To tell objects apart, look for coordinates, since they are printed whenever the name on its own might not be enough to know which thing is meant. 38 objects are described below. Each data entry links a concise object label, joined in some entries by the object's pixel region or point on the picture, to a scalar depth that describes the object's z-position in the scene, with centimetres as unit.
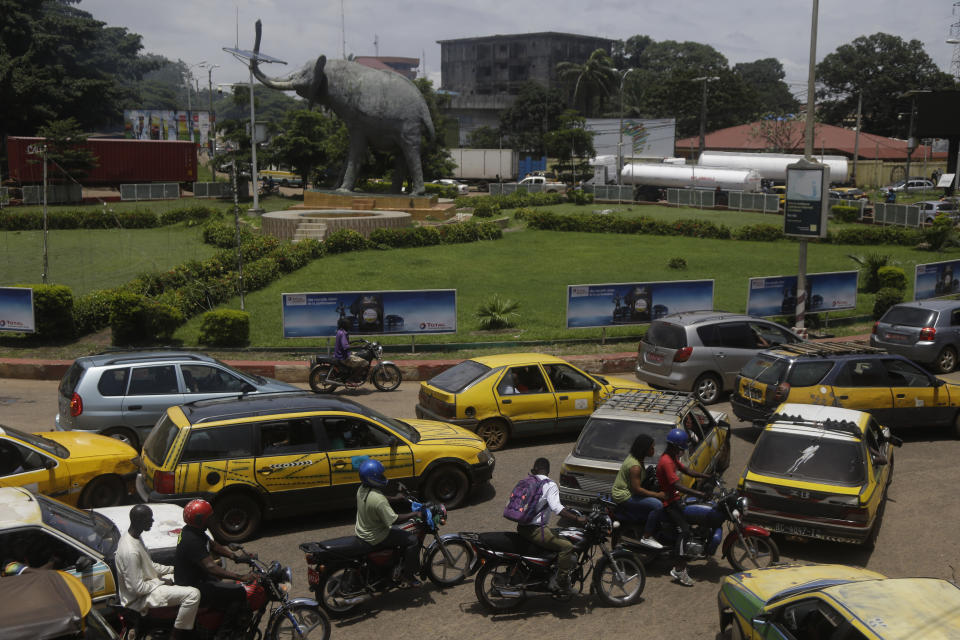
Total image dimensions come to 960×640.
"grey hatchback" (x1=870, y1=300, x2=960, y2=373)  1809
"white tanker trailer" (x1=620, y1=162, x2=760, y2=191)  5531
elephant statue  3594
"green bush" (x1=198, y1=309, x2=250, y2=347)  1841
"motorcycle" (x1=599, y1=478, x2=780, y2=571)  824
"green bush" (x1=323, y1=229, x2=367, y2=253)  2984
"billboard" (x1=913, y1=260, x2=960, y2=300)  2334
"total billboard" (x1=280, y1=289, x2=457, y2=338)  1803
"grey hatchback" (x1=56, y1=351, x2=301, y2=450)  1220
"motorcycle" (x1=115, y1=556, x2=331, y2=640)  647
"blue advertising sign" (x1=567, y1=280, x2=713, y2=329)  1914
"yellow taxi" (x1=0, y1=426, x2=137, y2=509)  930
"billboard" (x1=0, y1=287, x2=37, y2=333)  1847
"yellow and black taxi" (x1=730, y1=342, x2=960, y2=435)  1300
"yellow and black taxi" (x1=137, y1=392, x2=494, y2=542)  919
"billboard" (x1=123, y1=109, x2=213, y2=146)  8850
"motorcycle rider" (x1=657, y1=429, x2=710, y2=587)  830
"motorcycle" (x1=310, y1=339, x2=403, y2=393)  1636
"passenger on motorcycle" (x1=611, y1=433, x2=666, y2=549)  831
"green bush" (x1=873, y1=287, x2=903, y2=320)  2253
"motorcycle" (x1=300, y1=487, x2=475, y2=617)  748
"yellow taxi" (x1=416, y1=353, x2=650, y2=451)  1273
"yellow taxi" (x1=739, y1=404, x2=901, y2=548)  884
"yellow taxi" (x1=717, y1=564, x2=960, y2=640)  532
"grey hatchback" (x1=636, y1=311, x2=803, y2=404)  1548
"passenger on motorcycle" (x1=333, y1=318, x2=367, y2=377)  1627
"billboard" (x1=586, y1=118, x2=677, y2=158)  7719
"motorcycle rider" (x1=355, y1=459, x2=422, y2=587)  747
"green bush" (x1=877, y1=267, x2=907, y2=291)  2425
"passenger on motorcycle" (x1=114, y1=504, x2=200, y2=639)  636
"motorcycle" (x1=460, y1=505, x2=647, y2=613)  764
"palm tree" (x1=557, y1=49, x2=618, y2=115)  9994
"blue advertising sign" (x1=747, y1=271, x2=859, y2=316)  2047
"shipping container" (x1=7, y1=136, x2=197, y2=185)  5578
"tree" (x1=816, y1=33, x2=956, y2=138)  9675
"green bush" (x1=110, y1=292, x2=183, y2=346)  1820
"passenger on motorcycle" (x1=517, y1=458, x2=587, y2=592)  755
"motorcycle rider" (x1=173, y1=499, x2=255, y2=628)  644
